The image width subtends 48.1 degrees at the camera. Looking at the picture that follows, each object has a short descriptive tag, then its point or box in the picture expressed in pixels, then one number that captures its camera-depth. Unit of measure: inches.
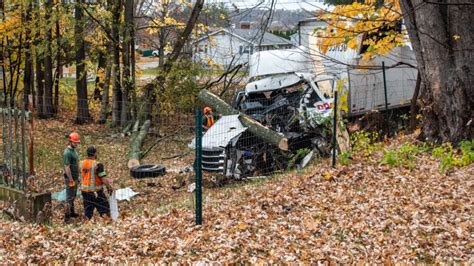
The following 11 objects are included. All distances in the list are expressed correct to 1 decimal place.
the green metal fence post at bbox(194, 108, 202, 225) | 271.6
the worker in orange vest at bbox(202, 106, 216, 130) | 549.4
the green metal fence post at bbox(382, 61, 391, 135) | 567.4
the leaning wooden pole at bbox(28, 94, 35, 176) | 328.2
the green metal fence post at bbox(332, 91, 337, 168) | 402.9
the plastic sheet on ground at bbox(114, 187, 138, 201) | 426.3
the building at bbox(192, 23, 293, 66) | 804.6
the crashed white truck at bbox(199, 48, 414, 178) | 461.7
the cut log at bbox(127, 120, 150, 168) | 558.8
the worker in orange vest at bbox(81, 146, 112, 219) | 357.1
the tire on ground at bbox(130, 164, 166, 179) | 501.7
